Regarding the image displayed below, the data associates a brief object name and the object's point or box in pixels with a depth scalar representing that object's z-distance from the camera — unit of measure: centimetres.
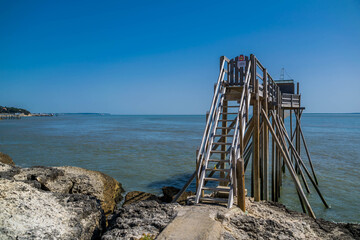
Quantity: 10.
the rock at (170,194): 979
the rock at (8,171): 799
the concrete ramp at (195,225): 445
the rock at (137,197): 993
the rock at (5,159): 1230
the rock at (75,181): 845
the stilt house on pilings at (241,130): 642
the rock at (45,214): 453
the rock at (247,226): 464
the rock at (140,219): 481
